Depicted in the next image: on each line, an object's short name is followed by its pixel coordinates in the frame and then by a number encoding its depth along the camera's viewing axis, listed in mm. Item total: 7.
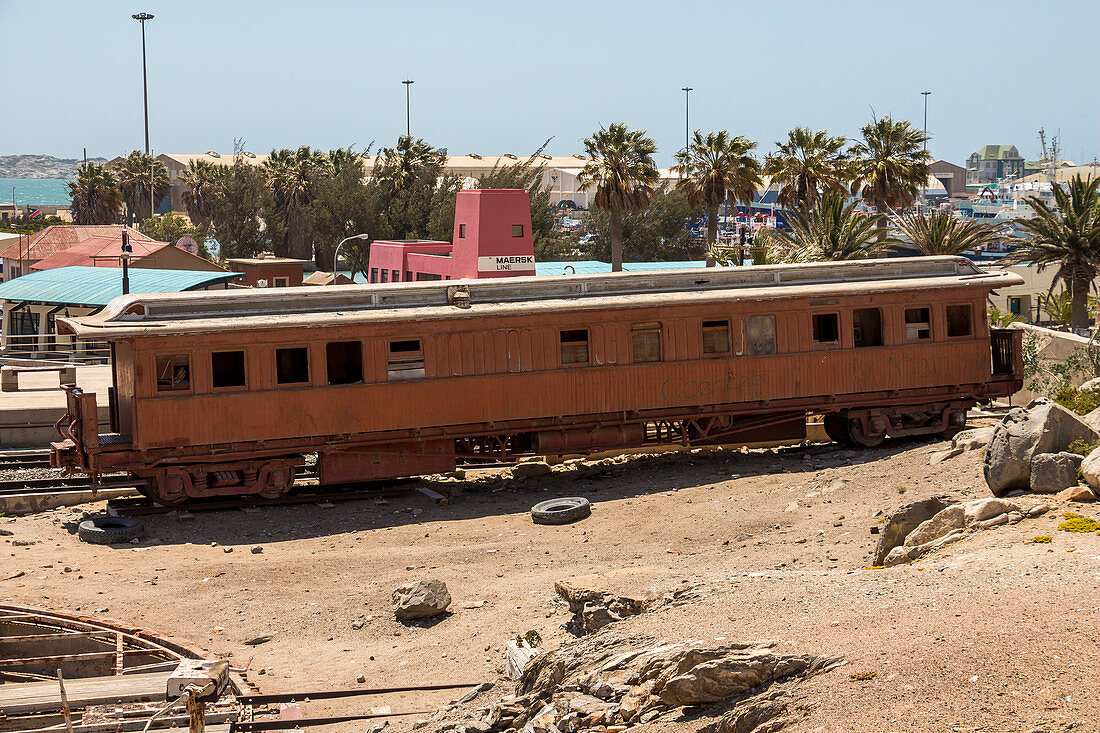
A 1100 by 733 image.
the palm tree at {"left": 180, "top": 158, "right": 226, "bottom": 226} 84812
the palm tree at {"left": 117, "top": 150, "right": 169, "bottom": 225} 84125
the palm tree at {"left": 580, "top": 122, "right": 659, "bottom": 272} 49906
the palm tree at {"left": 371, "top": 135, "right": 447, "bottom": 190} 74688
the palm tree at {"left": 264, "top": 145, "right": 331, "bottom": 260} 78062
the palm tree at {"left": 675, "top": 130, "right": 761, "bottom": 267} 49938
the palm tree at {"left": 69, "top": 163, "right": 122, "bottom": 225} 77438
